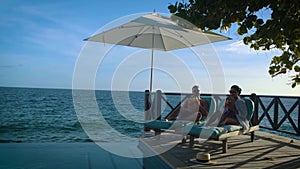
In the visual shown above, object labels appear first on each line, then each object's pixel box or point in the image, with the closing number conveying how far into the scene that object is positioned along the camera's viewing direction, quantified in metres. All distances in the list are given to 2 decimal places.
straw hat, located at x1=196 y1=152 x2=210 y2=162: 2.58
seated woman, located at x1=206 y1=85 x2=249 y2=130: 3.48
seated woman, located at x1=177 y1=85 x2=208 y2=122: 3.73
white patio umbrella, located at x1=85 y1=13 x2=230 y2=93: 3.27
